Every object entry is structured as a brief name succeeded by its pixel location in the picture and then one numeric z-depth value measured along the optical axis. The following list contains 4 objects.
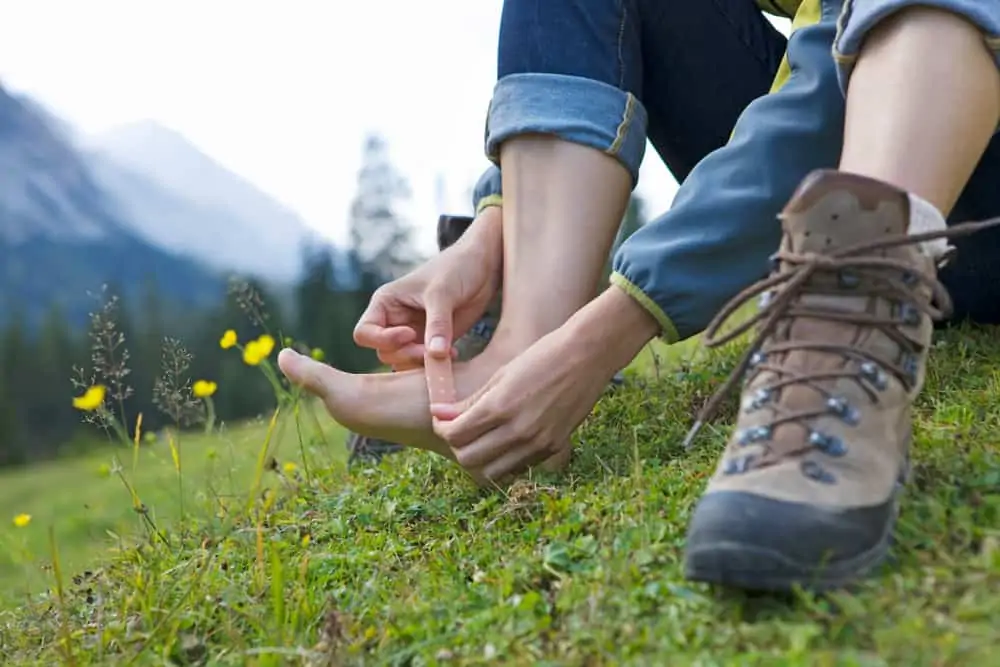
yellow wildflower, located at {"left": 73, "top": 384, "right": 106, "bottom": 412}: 1.52
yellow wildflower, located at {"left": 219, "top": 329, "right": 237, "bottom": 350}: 2.02
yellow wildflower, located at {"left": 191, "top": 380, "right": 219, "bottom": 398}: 1.73
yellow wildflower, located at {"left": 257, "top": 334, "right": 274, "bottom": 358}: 1.65
